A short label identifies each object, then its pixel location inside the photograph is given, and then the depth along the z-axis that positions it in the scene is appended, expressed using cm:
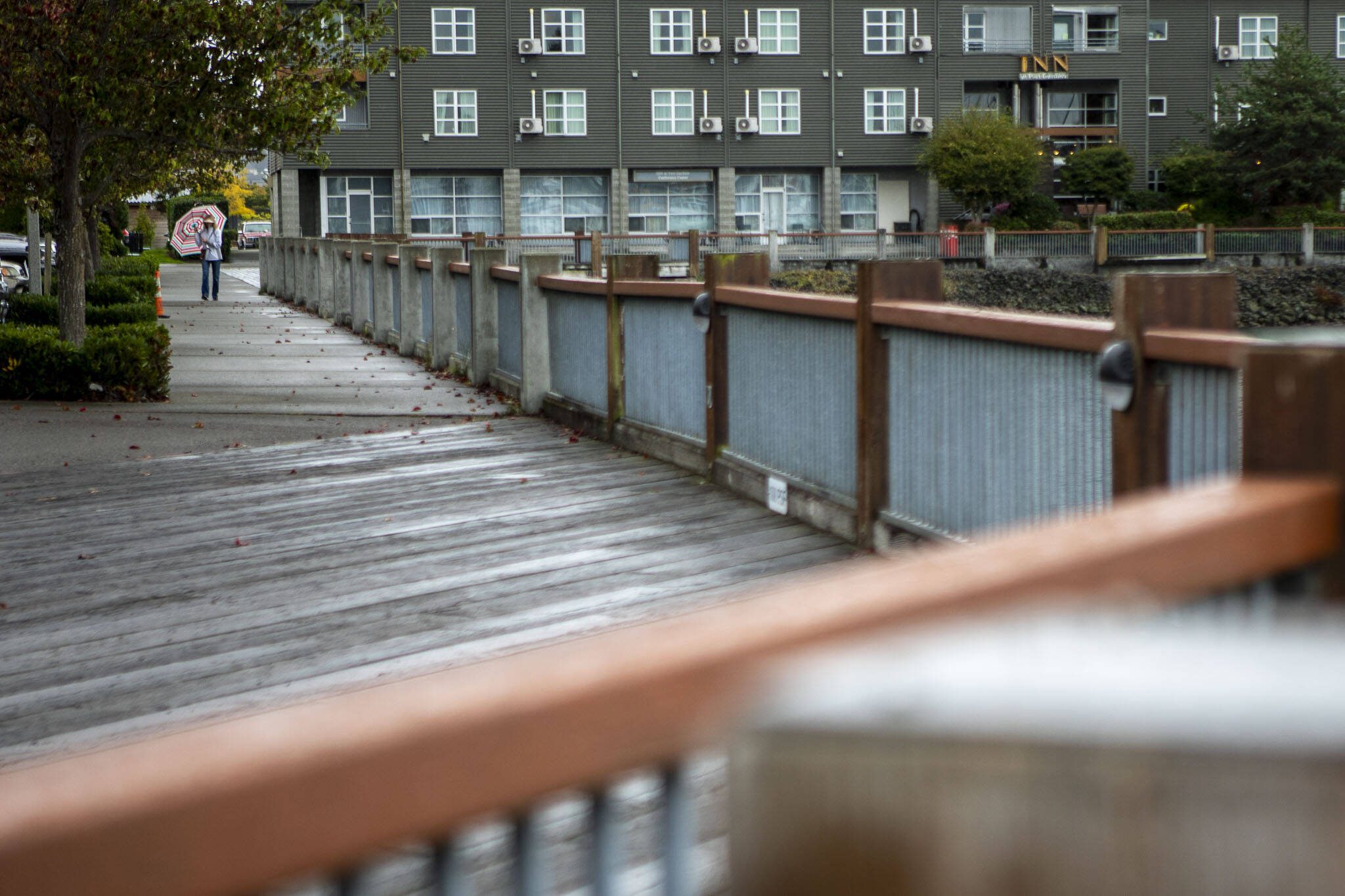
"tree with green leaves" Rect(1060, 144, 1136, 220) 6506
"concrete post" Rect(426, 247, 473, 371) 1778
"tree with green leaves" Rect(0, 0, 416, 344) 1617
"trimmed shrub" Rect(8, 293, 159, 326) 2184
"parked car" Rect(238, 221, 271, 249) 10319
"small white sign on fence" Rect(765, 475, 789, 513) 861
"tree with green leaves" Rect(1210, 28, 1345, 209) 6431
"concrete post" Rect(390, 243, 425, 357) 2039
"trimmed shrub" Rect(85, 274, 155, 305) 2609
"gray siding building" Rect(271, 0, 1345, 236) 6406
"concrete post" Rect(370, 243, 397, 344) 2261
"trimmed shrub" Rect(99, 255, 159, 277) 3522
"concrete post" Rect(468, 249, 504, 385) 1551
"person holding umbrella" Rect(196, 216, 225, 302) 3681
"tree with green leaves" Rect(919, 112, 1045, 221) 6188
